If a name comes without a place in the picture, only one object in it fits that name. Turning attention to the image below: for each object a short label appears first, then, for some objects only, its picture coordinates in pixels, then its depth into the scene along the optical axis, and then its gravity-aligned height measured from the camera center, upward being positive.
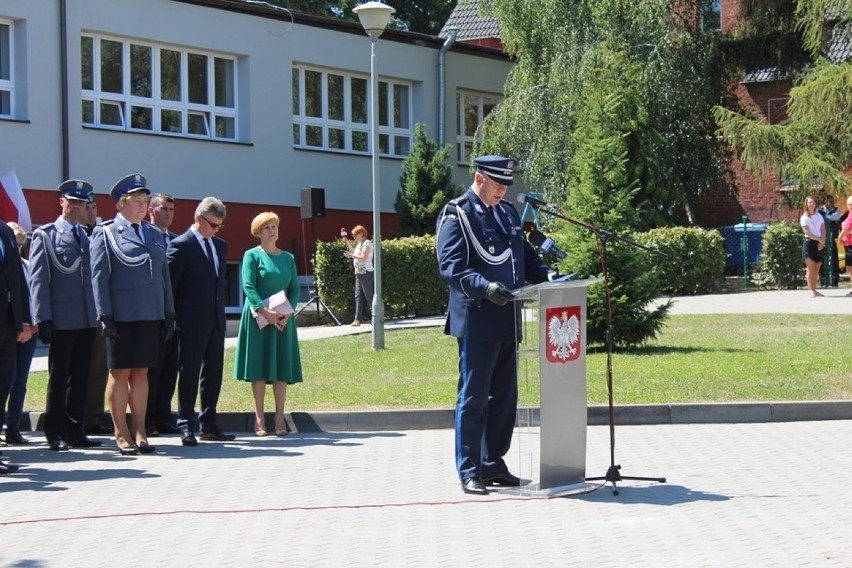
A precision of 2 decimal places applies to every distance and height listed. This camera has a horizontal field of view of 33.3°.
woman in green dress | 12.07 -0.56
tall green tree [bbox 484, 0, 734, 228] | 31.95 +4.01
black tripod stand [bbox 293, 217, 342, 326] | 25.38 -0.64
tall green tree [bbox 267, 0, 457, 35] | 54.41 +9.63
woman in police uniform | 10.66 -0.23
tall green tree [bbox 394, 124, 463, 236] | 30.67 +1.69
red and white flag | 22.39 +1.12
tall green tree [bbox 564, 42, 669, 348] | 15.96 +0.27
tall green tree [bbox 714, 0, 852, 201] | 29.59 +2.85
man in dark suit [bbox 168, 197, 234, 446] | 11.64 -0.36
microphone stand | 8.52 -0.65
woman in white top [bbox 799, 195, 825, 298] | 24.97 +0.33
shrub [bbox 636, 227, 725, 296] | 28.16 +0.02
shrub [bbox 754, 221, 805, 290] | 29.00 +0.06
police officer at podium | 8.64 -0.30
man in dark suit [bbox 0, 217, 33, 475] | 10.02 -0.25
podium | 8.45 -0.73
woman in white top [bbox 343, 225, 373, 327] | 24.56 -0.05
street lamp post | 18.72 +1.10
